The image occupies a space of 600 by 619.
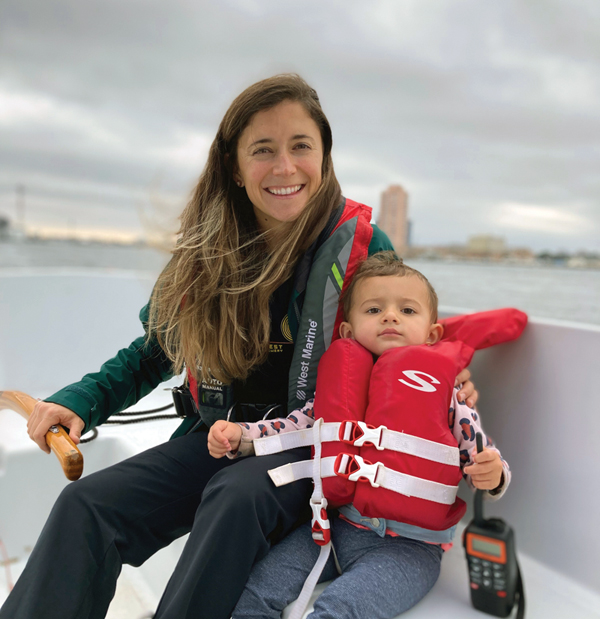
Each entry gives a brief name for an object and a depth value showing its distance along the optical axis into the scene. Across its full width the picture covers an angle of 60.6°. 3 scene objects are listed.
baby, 0.97
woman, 1.07
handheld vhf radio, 1.03
